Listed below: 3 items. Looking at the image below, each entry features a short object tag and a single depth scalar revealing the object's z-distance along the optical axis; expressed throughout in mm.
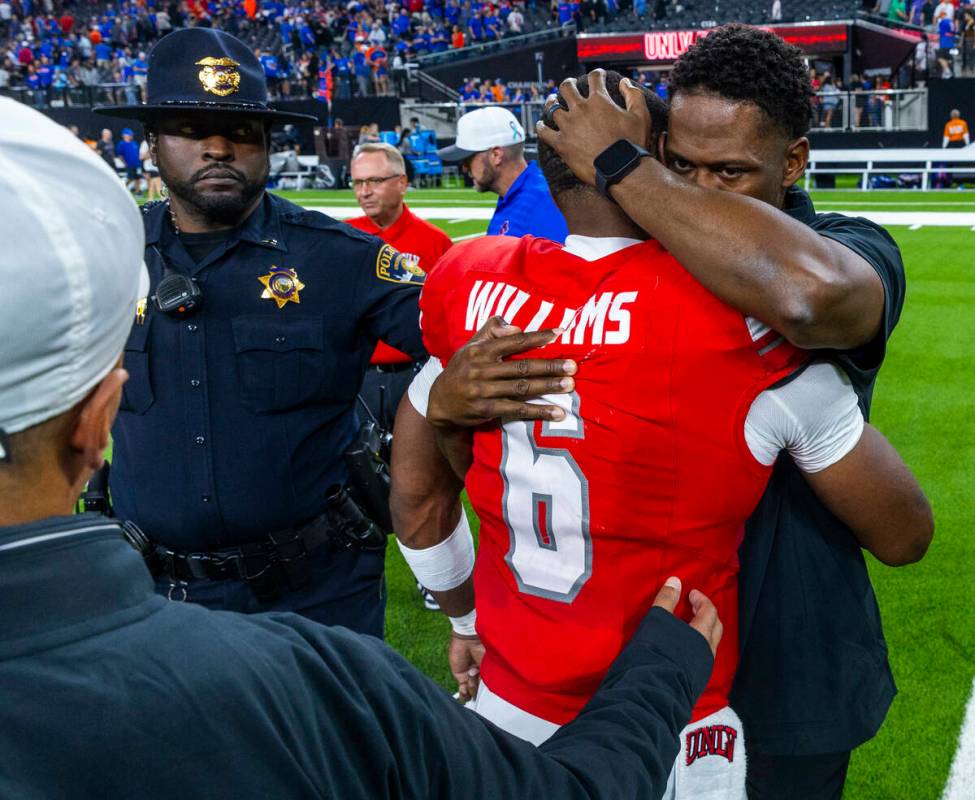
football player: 1496
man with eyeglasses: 5730
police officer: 2541
